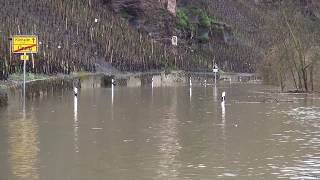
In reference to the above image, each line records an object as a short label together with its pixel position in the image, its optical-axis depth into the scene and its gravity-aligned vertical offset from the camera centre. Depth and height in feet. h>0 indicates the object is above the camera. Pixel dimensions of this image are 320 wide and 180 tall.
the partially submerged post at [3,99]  113.19 -4.07
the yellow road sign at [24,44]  153.58 +6.42
